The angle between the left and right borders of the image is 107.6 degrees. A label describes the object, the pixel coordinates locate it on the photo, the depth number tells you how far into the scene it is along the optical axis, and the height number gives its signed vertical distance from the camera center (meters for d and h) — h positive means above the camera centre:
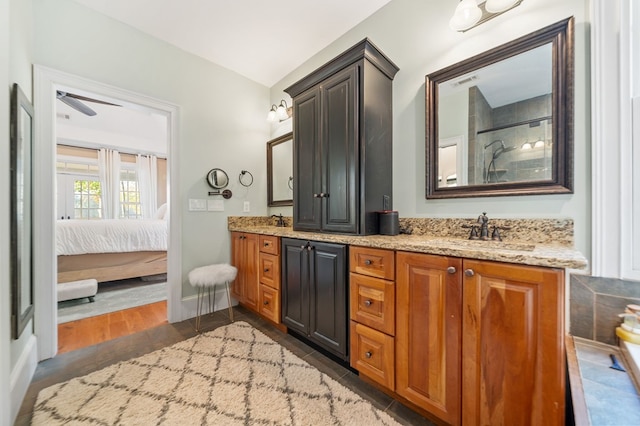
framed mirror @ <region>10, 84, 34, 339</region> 1.25 +0.00
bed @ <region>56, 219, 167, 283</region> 2.96 -0.51
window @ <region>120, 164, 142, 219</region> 5.81 +0.43
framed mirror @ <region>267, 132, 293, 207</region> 2.80 +0.52
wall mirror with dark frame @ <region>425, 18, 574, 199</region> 1.21 +0.55
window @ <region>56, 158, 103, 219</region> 5.26 +0.53
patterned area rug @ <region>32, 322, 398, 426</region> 1.19 -1.05
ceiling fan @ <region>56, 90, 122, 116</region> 2.82 +1.51
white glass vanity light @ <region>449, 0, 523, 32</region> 1.35 +1.20
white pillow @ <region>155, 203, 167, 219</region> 4.70 -0.01
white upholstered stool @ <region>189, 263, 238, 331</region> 2.13 -0.60
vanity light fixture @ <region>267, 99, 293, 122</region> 2.73 +1.18
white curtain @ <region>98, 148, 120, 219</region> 5.48 +0.76
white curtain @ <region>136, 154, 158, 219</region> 5.97 +0.78
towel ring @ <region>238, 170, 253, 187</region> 2.85 +0.42
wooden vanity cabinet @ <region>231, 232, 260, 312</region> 2.29 -0.58
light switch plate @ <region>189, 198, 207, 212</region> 2.48 +0.08
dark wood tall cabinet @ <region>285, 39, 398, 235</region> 1.66 +0.55
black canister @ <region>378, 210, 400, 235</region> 1.68 -0.07
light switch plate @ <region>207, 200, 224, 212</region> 2.60 +0.08
